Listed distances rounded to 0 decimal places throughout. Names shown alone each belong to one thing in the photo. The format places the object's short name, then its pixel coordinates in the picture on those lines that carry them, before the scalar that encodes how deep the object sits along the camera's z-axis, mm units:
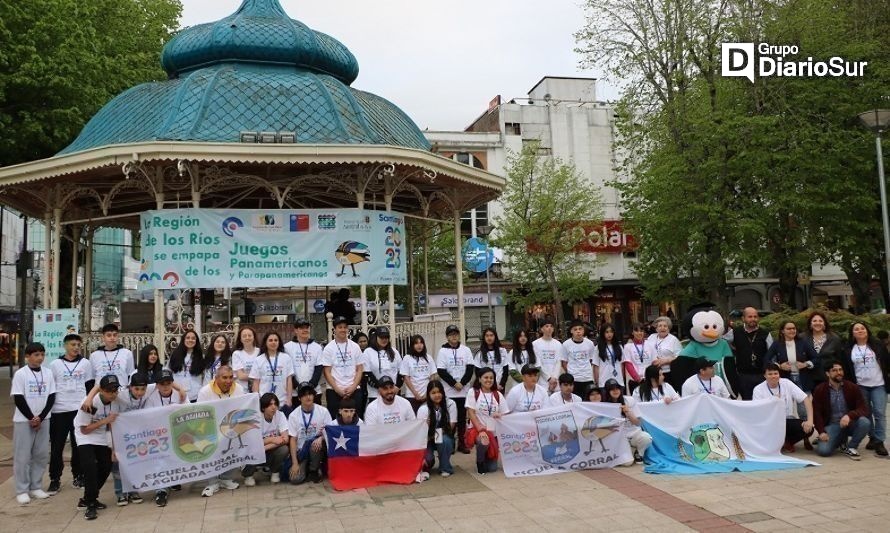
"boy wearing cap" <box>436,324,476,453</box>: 10414
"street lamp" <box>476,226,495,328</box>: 26472
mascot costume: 10453
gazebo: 12562
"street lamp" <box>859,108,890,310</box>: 15656
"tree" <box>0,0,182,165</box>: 18516
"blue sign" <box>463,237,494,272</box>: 29375
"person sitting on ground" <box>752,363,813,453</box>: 9594
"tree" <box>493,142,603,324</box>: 33219
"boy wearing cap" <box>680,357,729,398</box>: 9656
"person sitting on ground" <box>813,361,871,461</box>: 9336
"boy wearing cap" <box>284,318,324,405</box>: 10336
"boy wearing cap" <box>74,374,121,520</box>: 7816
